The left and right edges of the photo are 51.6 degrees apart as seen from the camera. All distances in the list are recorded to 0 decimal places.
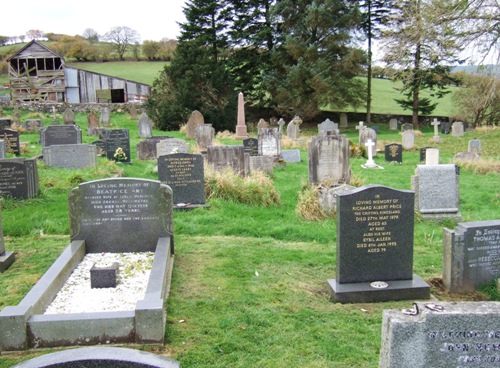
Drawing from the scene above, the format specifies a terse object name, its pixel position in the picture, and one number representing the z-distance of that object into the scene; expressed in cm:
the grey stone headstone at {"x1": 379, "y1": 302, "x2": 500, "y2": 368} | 341
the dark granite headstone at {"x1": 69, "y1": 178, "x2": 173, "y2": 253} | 750
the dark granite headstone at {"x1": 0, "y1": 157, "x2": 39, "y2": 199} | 1096
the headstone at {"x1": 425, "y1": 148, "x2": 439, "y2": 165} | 1388
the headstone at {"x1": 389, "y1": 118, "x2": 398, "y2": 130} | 3800
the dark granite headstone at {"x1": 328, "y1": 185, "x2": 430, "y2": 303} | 645
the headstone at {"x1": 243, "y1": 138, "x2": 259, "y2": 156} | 1909
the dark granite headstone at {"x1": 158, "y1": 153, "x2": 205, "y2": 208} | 1089
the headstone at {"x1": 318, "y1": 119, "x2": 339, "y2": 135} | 2688
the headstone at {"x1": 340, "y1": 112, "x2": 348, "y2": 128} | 3997
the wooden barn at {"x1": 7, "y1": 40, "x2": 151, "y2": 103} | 4212
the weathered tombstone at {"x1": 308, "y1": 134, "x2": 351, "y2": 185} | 1270
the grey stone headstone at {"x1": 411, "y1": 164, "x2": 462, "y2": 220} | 1039
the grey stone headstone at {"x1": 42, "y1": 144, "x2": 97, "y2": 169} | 1530
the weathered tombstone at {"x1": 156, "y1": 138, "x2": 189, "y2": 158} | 1587
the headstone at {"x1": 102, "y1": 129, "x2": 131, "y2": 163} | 1777
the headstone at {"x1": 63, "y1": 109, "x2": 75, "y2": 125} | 3025
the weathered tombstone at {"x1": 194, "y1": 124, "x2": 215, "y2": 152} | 2111
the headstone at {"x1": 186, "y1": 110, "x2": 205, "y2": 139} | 2720
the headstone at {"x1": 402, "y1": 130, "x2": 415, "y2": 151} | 2447
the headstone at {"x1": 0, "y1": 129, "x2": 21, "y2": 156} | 1798
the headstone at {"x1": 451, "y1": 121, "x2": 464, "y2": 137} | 3222
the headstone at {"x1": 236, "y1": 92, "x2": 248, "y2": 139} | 2929
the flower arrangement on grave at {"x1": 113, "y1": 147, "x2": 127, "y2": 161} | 1730
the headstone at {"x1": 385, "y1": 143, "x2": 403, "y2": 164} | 2019
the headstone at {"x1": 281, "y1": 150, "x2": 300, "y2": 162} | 1941
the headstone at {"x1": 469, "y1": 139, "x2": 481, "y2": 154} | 2157
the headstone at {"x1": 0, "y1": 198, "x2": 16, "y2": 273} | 750
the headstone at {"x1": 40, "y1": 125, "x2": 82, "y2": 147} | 1897
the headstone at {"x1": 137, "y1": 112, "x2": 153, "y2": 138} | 2733
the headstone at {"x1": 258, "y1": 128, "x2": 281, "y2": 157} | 1867
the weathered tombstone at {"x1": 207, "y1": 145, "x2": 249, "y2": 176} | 1410
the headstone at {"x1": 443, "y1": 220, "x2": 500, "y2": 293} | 655
